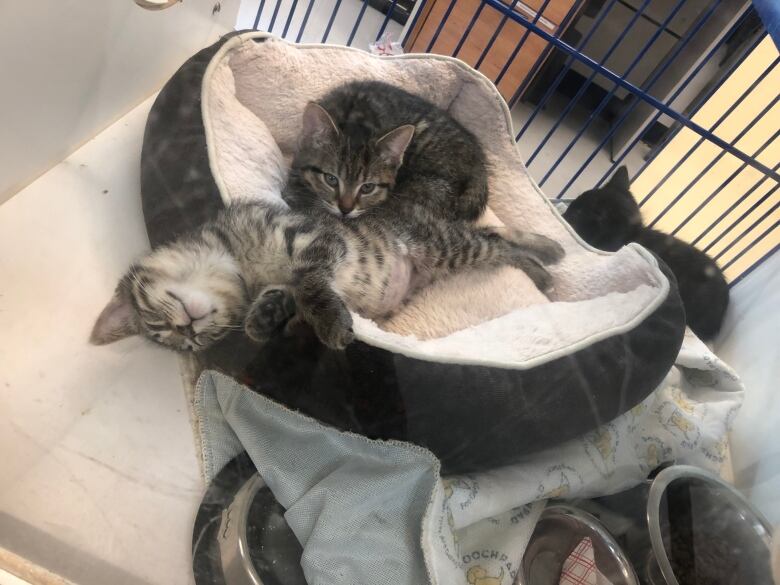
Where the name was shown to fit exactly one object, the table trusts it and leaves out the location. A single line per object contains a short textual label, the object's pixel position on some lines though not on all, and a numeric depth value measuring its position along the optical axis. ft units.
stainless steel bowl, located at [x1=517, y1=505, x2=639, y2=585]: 1.14
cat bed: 1.16
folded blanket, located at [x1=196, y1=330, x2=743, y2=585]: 1.13
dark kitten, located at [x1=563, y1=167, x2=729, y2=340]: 1.70
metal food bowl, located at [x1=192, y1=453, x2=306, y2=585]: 1.05
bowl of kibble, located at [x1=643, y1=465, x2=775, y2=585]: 0.93
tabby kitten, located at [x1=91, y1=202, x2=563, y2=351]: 1.21
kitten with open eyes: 1.69
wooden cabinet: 1.66
